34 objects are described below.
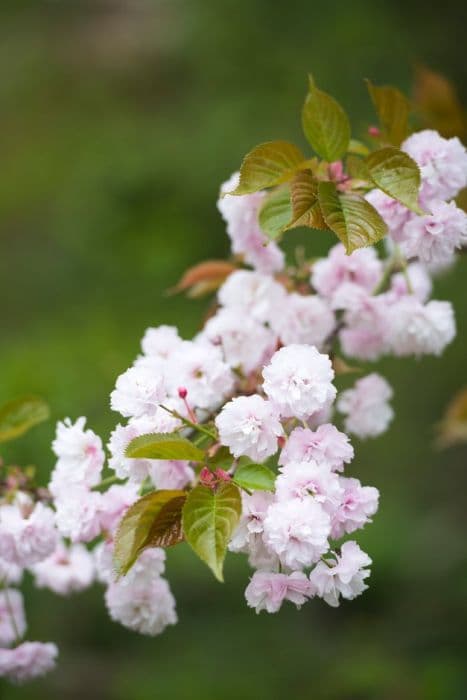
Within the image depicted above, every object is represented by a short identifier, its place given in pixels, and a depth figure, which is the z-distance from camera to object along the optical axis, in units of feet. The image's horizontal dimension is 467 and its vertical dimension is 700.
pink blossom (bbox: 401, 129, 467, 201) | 5.80
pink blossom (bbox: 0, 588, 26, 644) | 6.16
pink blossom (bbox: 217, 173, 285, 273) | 6.06
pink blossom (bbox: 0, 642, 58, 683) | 6.10
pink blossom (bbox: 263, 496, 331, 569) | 5.55
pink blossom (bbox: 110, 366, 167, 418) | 5.68
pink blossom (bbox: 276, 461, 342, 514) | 5.57
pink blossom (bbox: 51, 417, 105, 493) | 5.78
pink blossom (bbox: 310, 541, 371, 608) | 5.62
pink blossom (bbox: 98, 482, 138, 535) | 5.85
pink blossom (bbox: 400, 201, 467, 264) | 5.78
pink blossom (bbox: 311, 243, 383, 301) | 6.16
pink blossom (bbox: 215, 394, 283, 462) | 5.64
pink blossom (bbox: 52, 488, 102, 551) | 5.81
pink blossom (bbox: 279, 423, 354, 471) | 5.63
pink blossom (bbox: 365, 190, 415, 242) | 5.84
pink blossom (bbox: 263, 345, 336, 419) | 5.62
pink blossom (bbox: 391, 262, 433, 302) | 6.20
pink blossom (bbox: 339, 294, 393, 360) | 6.14
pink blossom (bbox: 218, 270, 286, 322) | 6.13
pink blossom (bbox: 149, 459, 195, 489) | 5.75
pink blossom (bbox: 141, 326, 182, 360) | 6.03
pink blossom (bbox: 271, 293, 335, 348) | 6.11
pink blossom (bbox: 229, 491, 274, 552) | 5.63
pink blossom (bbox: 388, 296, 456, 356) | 6.10
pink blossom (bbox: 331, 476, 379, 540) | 5.63
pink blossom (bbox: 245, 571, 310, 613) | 5.64
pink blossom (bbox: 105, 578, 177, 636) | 5.91
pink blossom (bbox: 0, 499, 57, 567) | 5.92
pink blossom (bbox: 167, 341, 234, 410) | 5.91
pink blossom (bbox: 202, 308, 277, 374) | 6.10
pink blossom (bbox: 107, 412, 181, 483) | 5.69
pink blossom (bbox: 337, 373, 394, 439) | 6.19
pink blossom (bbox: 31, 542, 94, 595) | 6.22
